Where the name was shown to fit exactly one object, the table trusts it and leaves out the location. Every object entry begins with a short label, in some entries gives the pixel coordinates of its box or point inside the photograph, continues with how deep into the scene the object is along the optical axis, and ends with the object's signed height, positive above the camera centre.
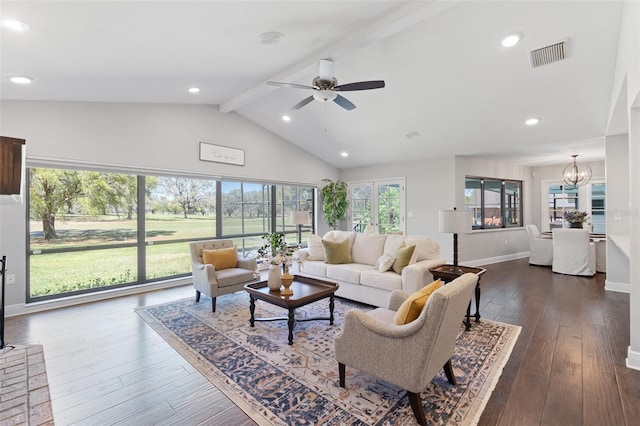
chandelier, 7.33 +1.01
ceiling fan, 3.25 +1.41
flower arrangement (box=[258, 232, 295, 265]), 3.47 -0.44
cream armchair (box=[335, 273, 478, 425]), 1.81 -0.86
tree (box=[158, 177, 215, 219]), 5.51 +0.46
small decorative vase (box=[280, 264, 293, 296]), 3.36 -0.75
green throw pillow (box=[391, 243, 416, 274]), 3.88 -0.57
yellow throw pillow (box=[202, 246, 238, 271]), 4.42 -0.65
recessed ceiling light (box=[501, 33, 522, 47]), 3.22 +1.90
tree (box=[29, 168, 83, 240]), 4.22 +0.32
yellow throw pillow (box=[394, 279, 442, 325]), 2.03 -0.65
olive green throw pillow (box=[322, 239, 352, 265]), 4.61 -0.58
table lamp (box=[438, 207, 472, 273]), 3.52 -0.09
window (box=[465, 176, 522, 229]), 7.18 +0.32
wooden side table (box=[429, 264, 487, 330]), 3.35 -0.67
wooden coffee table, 3.08 -0.88
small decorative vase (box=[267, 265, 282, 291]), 3.48 -0.75
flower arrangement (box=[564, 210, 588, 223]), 6.40 -0.06
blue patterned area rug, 2.01 -1.31
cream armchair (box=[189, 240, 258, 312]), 4.04 -0.85
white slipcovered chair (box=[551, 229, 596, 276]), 5.86 -0.77
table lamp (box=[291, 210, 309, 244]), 6.33 -0.05
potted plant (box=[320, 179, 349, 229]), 7.78 +0.32
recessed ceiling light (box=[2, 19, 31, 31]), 2.02 +1.31
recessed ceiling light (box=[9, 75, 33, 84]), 2.98 +1.37
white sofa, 3.68 -0.76
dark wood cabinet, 1.70 +0.29
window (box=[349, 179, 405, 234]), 7.39 +0.23
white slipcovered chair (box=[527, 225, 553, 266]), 6.80 -0.80
